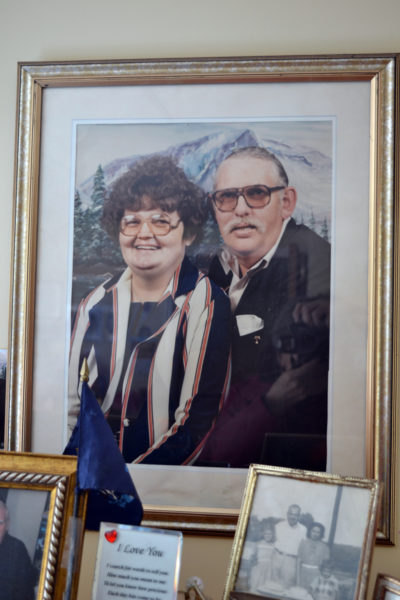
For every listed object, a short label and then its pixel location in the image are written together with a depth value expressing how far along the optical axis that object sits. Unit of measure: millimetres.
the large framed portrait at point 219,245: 1678
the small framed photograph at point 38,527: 1298
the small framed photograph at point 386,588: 1322
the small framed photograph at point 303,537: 1355
